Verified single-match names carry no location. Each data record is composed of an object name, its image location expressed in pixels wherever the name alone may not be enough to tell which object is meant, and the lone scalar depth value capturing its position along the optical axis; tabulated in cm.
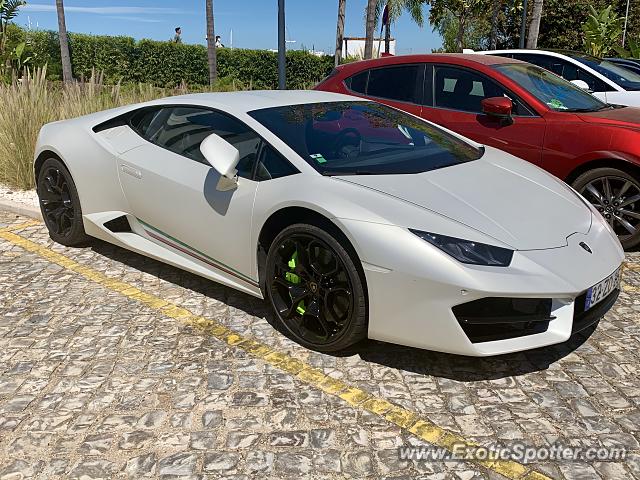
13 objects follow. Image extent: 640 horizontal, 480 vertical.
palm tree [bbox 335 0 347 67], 2888
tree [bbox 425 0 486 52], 3466
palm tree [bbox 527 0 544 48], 1858
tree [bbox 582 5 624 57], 2236
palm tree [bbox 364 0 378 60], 2164
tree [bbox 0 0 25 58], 1905
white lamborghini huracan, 294
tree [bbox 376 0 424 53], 3953
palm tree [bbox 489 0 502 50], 3269
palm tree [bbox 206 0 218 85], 2183
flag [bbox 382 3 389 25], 2947
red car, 499
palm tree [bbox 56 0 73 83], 2322
